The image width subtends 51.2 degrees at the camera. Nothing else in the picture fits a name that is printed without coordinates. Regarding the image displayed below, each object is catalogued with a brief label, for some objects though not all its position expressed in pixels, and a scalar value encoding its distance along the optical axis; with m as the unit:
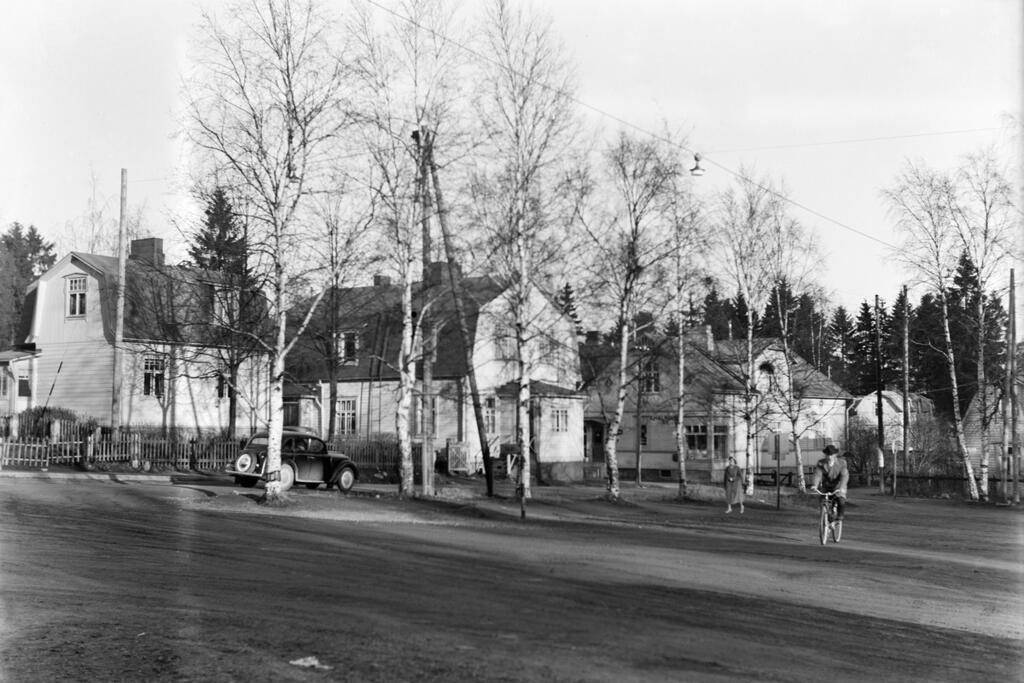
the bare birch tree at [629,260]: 32.50
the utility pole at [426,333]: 27.20
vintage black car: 29.42
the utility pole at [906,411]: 52.30
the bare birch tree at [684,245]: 33.81
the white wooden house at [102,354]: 42.53
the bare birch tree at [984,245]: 40.94
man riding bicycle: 20.88
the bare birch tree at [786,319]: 41.22
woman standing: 31.73
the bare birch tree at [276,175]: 23.73
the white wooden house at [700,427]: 56.41
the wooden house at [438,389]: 45.53
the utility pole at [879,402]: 49.44
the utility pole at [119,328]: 36.47
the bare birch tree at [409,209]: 26.88
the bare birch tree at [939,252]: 42.62
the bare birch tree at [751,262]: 40.22
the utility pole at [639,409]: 44.91
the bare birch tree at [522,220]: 30.17
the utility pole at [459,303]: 27.45
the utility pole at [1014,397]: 39.42
